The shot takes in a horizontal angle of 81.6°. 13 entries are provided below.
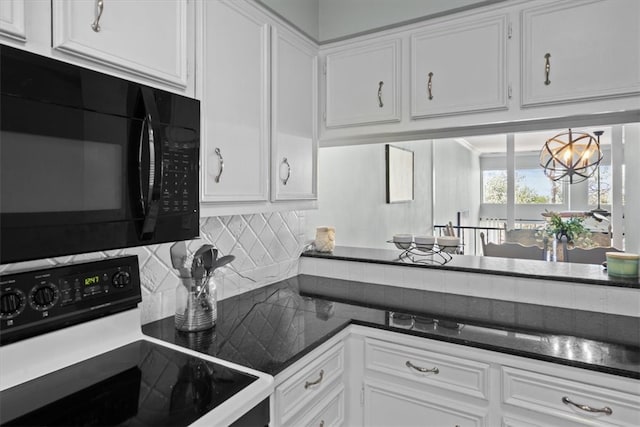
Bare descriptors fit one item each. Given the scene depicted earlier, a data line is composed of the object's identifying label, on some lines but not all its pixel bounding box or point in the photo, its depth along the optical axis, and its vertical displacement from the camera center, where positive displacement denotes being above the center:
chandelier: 2.61 +0.41
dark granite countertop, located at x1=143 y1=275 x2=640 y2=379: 1.15 -0.43
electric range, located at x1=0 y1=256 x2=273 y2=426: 0.82 -0.43
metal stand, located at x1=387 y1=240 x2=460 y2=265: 1.93 -0.23
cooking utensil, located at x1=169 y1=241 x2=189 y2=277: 1.30 -0.16
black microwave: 0.73 +0.12
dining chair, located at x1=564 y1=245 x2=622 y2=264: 2.76 -0.34
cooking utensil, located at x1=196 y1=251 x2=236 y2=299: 1.33 -0.20
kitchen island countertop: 1.56 -0.27
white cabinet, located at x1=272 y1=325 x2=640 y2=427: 1.11 -0.60
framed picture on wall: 3.43 +0.38
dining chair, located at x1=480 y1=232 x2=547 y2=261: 2.99 -0.33
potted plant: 3.12 -0.15
